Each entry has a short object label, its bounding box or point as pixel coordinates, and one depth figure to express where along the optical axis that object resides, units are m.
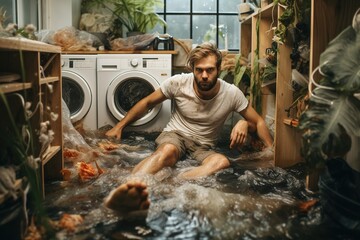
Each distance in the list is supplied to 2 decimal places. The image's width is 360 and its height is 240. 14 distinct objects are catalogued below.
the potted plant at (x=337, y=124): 1.64
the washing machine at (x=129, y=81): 4.08
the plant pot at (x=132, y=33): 4.61
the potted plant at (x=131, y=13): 4.71
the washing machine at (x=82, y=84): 4.11
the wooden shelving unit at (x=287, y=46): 2.17
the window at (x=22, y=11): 3.72
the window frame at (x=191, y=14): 5.25
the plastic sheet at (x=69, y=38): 4.08
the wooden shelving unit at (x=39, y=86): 1.76
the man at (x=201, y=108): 2.92
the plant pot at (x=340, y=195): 1.59
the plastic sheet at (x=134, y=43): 4.26
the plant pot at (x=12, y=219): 1.39
